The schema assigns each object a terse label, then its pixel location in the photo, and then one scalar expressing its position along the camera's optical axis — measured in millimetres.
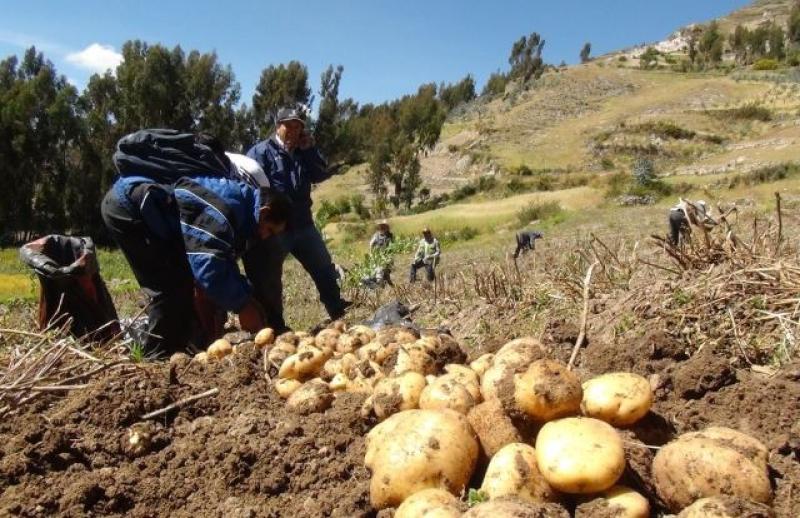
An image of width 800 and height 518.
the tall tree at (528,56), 83812
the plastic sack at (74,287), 5230
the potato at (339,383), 2771
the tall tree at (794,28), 78125
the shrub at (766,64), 66812
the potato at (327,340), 3243
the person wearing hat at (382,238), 13367
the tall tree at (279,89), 43875
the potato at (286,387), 2785
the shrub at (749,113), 48156
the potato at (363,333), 3273
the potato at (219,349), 3385
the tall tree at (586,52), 96500
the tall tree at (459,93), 93975
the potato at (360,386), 2713
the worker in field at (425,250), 13680
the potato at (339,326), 3637
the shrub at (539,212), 28425
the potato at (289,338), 3293
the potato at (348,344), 3188
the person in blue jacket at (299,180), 5660
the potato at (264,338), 3391
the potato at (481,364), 2623
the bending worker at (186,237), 3699
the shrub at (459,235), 26656
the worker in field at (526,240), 14024
